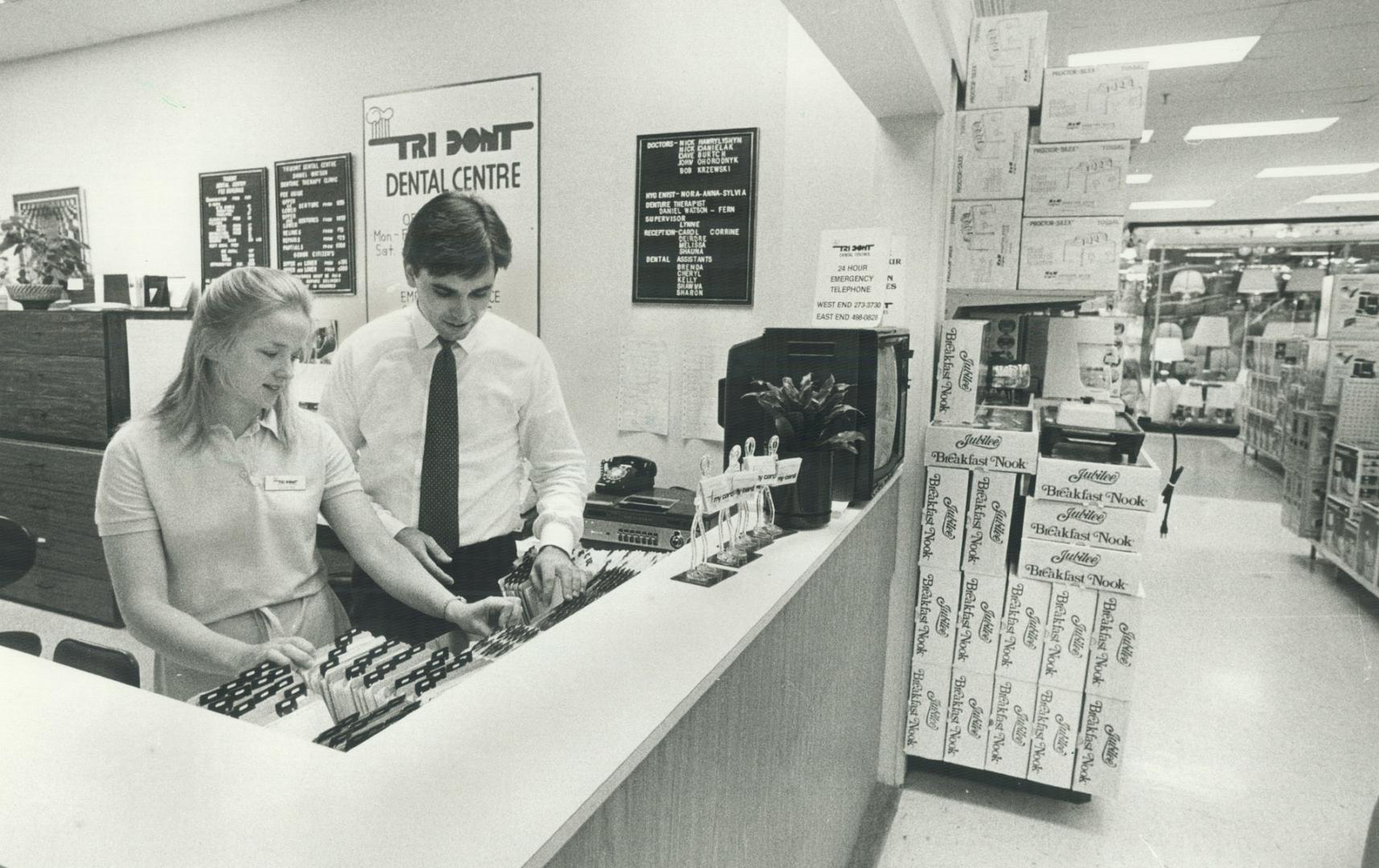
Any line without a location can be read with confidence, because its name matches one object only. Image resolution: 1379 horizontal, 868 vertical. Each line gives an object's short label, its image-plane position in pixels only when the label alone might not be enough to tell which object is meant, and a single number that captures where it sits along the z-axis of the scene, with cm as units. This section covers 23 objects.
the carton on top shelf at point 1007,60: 270
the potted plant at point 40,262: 418
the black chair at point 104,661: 136
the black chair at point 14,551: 176
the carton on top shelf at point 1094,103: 261
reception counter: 67
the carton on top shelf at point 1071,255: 268
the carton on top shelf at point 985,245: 280
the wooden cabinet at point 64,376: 397
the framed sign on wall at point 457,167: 348
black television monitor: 209
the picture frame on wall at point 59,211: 470
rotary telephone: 316
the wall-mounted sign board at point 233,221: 411
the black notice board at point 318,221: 387
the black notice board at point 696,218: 310
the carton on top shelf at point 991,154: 275
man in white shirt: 199
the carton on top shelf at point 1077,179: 266
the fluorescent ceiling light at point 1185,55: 470
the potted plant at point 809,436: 183
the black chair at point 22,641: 185
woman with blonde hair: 148
